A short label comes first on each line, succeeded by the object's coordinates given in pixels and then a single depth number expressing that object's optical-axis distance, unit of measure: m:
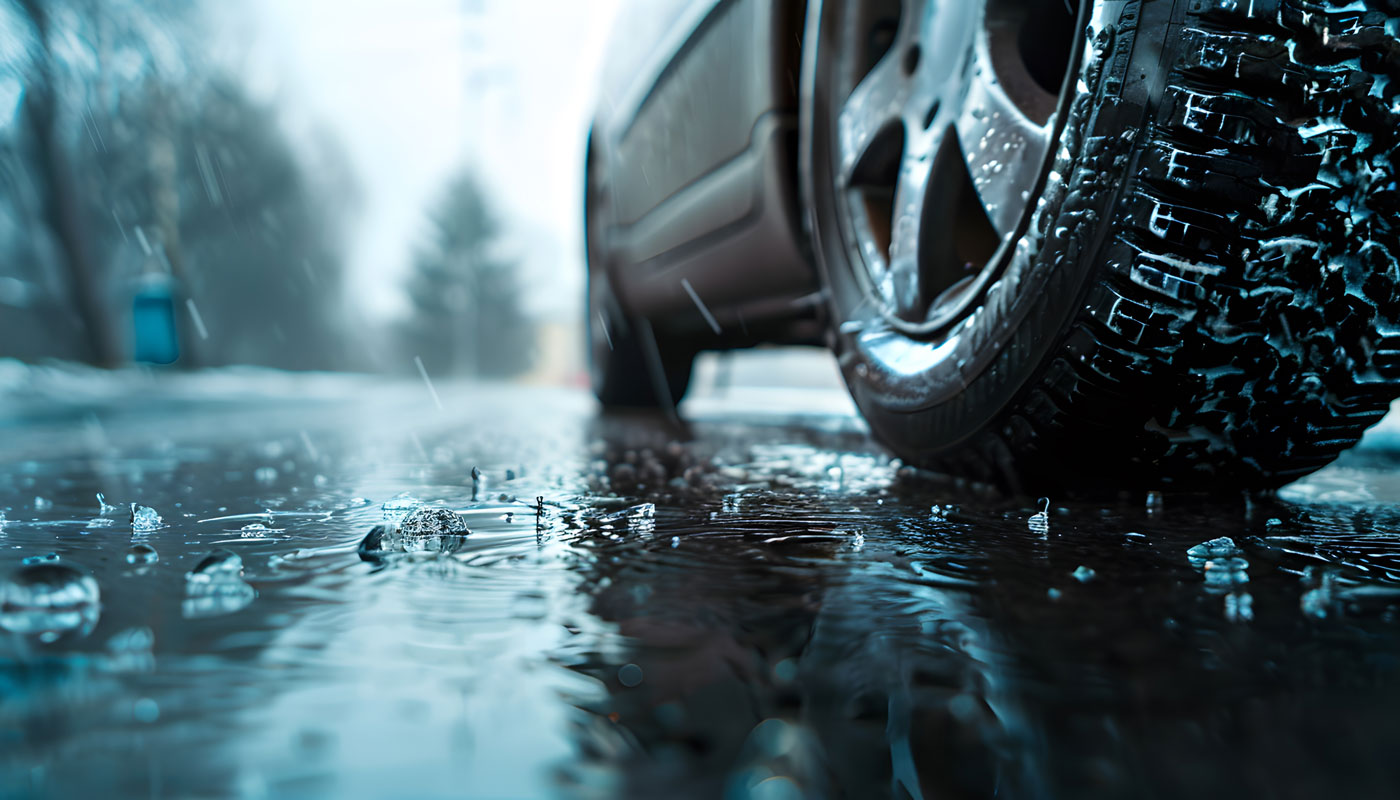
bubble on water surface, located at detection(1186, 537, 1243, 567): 0.91
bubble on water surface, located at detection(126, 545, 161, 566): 0.90
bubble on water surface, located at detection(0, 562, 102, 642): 0.67
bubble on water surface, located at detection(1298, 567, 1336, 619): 0.71
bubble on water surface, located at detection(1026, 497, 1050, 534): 1.07
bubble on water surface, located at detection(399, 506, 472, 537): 1.00
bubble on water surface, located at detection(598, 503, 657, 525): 1.14
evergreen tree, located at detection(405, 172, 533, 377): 24.03
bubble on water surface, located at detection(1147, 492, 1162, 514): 1.23
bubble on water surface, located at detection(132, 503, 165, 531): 1.13
